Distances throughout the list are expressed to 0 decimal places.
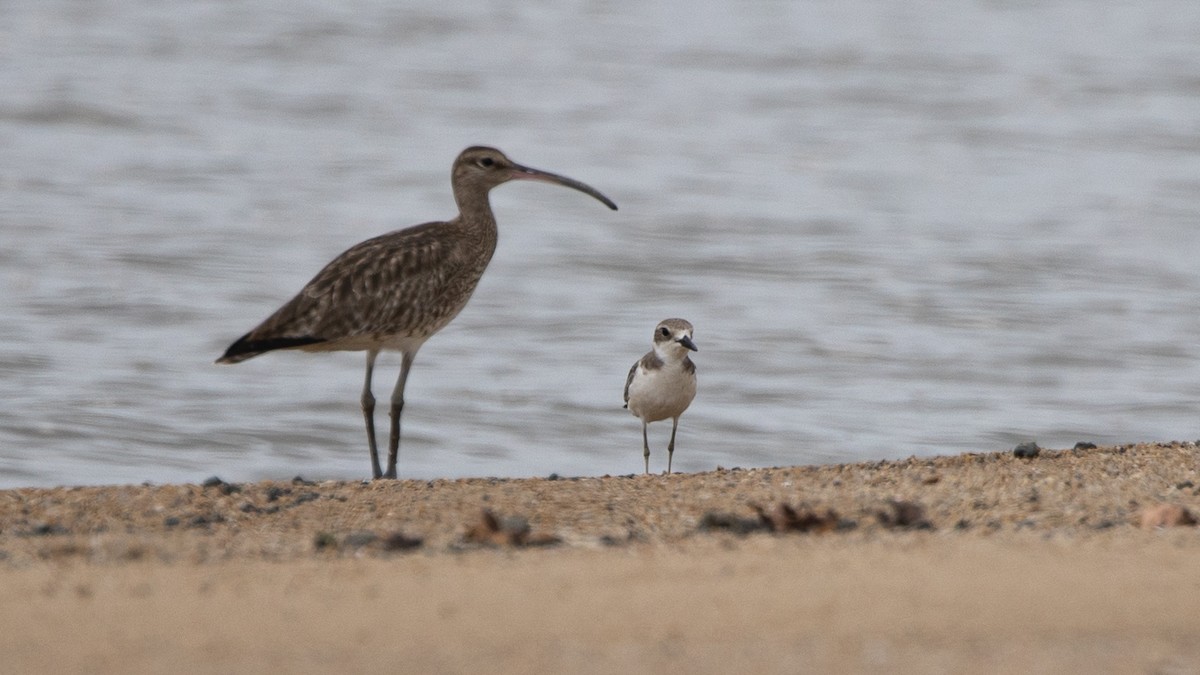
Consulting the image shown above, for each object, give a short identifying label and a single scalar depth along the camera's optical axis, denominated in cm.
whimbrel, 1817
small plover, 1841
